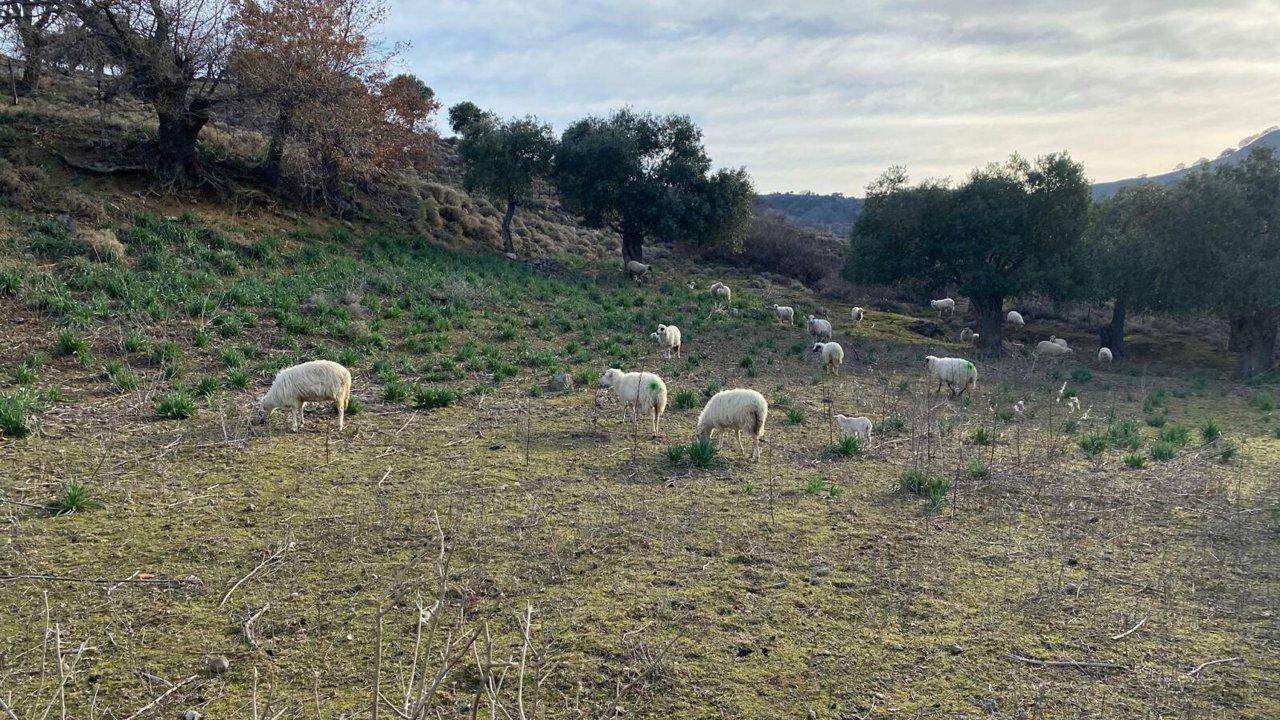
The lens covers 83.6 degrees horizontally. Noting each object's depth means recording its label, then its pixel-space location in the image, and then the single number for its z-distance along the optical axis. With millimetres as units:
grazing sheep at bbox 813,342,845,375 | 18219
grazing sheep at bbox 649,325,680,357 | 18522
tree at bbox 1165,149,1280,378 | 22969
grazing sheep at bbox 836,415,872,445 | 11148
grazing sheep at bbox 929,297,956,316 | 35319
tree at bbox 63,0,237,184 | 18562
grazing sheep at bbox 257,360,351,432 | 10430
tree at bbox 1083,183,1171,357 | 24875
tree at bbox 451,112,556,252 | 32531
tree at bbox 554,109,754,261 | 32938
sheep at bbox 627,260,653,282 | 32688
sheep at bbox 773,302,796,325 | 27609
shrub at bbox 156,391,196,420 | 10086
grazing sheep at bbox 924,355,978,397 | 16547
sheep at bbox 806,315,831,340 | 24250
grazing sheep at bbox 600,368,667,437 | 11258
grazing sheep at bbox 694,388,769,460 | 10102
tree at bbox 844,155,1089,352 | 26766
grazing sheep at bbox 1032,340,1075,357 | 26688
